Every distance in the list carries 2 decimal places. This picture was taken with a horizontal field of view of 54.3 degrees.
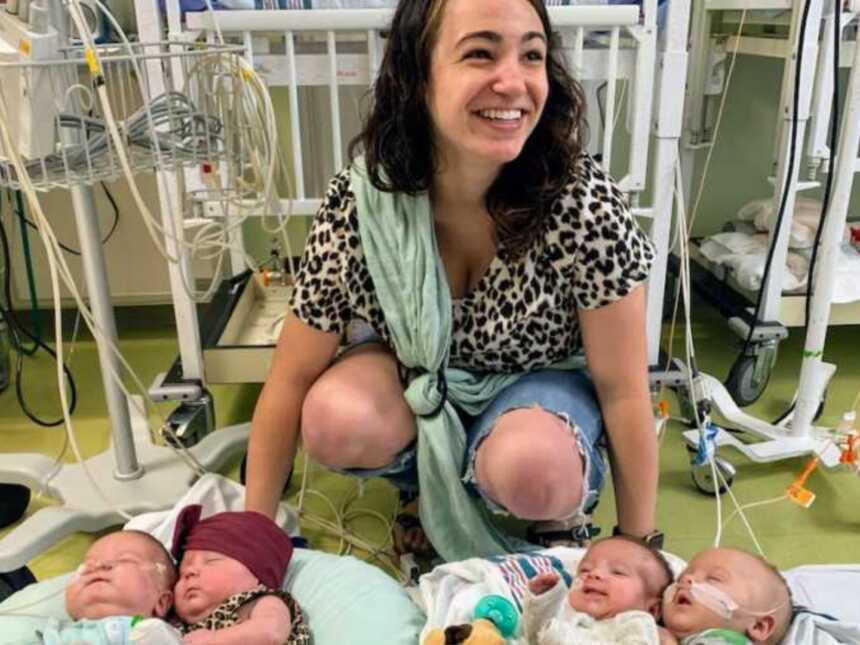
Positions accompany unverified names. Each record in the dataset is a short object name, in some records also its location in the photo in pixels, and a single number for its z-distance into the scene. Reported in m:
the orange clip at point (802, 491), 1.42
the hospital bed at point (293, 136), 1.36
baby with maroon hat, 0.97
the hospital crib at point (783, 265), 1.46
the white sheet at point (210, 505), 1.30
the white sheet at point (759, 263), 1.80
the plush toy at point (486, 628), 0.97
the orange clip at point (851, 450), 1.46
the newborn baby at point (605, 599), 0.95
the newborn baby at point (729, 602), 0.97
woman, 1.06
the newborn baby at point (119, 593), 0.94
